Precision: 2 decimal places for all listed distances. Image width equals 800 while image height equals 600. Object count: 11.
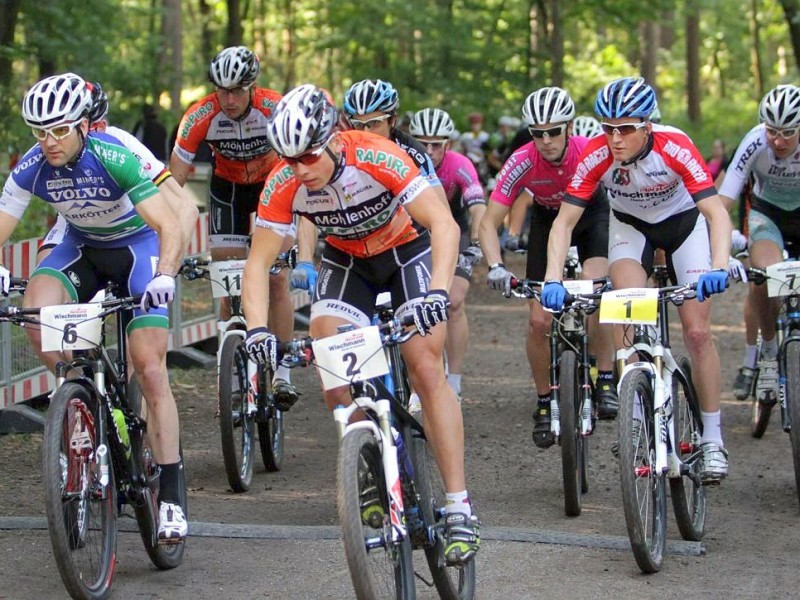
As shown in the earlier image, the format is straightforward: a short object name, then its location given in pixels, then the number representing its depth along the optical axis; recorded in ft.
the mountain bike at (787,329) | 48.46
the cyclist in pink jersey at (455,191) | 63.01
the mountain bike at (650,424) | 39.91
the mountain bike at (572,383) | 46.23
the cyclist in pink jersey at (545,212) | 54.44
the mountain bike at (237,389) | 52.10
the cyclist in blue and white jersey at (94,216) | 39.98
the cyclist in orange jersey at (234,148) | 57.58
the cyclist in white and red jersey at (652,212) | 45.94
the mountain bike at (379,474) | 31.06
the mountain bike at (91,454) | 35.50
